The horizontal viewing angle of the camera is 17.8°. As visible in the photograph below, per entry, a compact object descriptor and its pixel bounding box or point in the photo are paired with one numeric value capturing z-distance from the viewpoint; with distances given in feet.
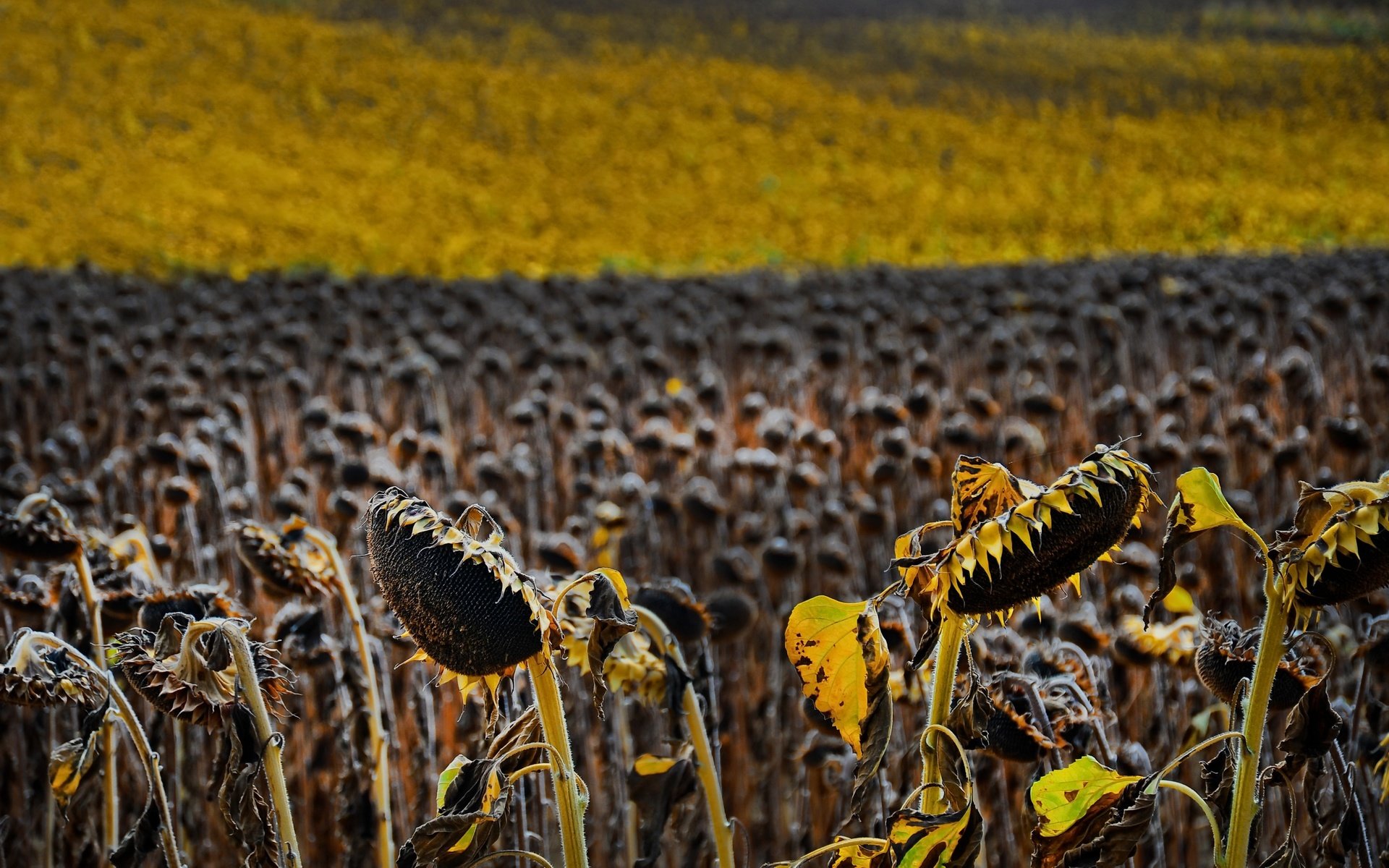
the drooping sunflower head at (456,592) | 12.36
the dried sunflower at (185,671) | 12.75
